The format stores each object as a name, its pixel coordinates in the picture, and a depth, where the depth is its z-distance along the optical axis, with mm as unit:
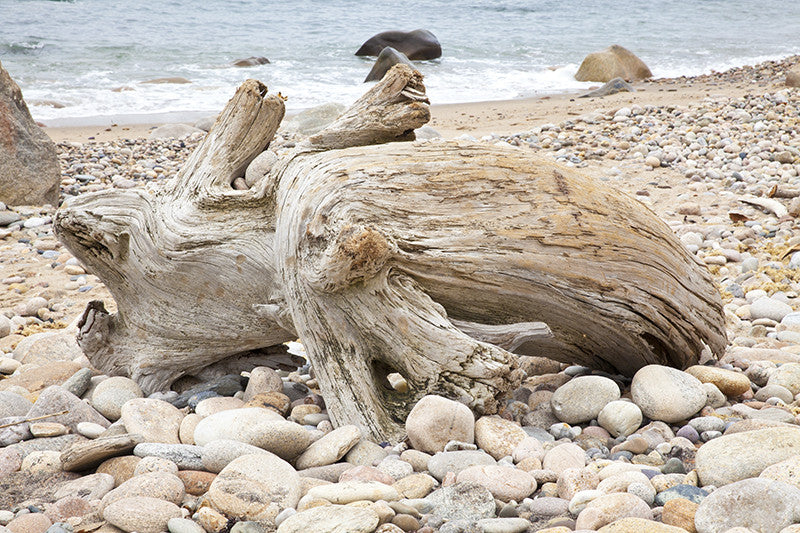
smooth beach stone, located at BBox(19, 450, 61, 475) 6035
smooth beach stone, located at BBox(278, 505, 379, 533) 4492
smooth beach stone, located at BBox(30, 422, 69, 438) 6719
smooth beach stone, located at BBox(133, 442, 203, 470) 5867
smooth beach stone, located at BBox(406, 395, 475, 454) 6066
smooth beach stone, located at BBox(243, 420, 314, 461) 5961
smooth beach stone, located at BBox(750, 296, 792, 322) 9930
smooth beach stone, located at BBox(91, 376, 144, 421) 7500
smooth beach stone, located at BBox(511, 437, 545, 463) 5926
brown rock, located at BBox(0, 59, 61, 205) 16375
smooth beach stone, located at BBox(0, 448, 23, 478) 6051
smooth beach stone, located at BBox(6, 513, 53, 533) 4895
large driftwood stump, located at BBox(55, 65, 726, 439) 6406
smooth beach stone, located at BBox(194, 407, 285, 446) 6199
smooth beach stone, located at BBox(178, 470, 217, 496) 5586
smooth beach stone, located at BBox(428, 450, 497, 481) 5699
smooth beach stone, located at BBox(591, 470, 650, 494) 5121
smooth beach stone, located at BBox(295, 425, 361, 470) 5996
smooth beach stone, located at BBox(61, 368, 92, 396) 8164
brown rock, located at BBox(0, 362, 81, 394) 8617
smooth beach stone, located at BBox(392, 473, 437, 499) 5332
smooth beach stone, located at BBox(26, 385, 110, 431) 7031
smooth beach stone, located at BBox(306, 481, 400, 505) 4961
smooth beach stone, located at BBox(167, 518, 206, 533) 4840
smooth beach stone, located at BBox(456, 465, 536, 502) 5301
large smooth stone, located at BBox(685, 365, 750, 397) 7148
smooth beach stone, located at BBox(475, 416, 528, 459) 6094
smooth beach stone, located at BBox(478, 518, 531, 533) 4719
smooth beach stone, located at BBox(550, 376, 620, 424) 6699
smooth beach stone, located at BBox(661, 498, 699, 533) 4535
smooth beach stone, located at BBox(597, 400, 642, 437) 6418
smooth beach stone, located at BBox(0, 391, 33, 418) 7348
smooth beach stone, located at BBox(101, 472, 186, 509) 5250
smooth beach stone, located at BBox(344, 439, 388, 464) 6066
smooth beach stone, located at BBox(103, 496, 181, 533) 4879
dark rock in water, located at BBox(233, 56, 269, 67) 40281
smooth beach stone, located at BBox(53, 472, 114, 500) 5523
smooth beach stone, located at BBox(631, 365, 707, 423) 6520
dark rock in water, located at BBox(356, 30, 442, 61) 42781
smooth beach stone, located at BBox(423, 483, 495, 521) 4945
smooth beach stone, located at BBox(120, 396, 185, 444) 6648
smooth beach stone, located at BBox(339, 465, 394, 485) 5492
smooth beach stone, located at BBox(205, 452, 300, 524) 5016
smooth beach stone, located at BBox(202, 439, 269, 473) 5738
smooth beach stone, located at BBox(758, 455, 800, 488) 4694
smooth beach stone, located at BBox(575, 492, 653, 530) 4617
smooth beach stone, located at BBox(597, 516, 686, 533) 4262
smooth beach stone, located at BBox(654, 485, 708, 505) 4875
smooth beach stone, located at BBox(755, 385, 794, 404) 7141
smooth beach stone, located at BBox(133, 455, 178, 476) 5727
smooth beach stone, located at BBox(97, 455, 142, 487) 5785
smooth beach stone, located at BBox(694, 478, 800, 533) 4258
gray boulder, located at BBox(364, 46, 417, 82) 35406
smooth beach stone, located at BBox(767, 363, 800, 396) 7316
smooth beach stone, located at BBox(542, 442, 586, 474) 5734
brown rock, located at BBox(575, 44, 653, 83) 36906
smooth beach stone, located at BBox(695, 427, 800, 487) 5105
